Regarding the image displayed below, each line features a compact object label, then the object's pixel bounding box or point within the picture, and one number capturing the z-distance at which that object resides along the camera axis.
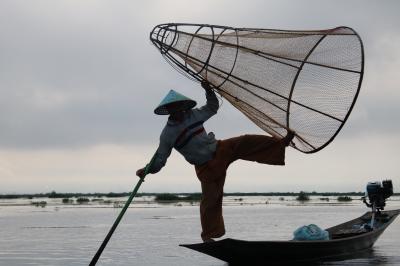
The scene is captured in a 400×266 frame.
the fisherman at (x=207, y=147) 6.96
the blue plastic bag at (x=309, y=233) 8.69
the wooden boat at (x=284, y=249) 7.37
